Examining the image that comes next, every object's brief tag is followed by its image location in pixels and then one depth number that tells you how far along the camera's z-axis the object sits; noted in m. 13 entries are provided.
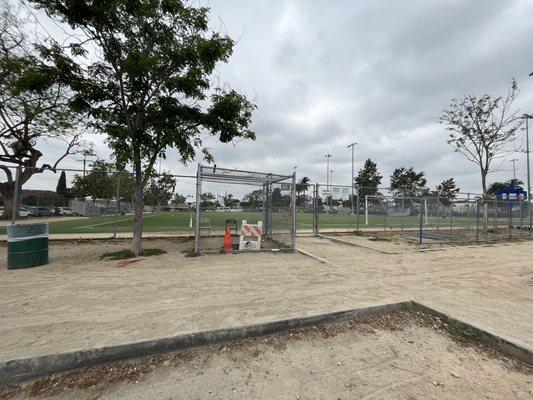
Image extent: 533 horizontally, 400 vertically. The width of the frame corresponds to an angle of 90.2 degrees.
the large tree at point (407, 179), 62.03
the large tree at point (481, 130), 16.50
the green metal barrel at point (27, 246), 6.38
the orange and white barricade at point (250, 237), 9.08
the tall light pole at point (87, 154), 29.73
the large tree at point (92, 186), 46.19
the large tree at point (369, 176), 63.50
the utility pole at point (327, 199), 15.18
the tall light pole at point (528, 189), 16.17
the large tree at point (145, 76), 7.18
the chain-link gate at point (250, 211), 8.91
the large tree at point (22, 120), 12.99
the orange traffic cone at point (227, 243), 8.83
